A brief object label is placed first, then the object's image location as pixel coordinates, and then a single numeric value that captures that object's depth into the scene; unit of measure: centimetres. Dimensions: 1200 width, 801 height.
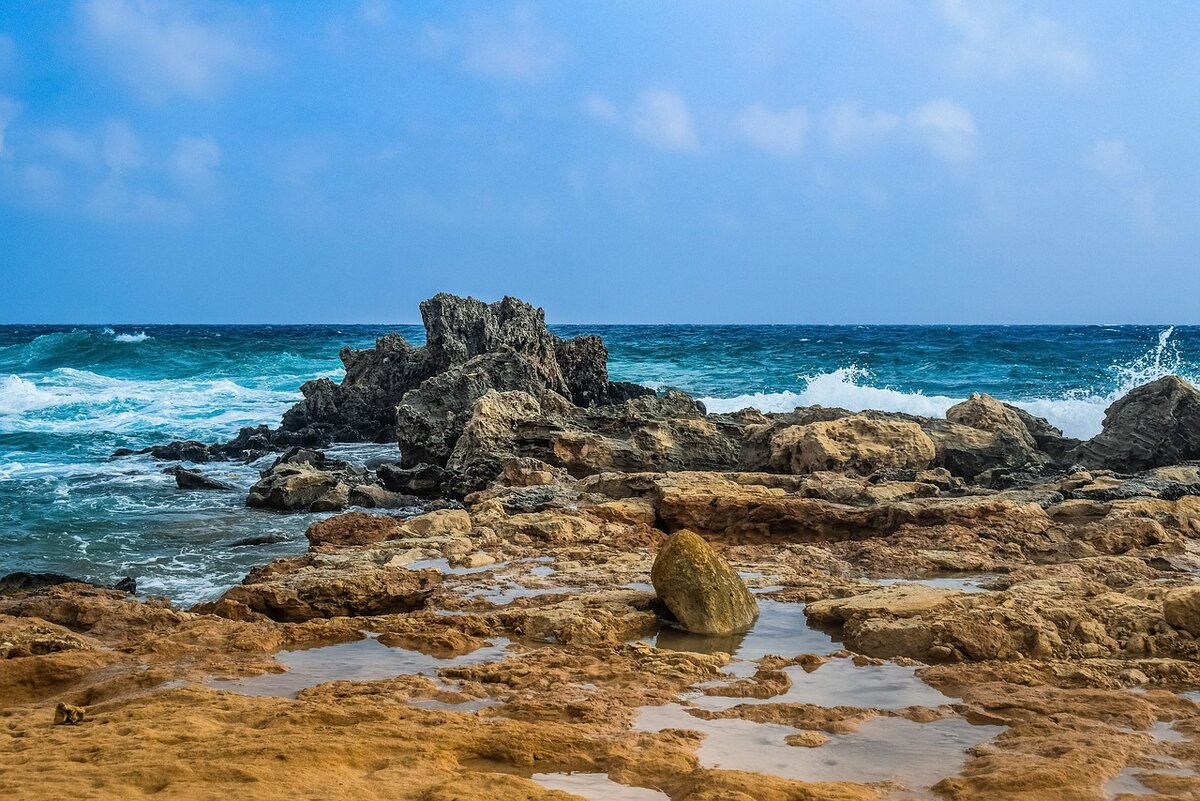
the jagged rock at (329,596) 592
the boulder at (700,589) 536
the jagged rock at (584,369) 1880
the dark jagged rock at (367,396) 1911
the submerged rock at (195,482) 1318
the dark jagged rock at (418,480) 1214
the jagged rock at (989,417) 1173
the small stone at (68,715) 385
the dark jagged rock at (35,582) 734
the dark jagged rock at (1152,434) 1048
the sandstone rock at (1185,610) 467
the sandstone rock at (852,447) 991
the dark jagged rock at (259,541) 927
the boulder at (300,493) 1127
